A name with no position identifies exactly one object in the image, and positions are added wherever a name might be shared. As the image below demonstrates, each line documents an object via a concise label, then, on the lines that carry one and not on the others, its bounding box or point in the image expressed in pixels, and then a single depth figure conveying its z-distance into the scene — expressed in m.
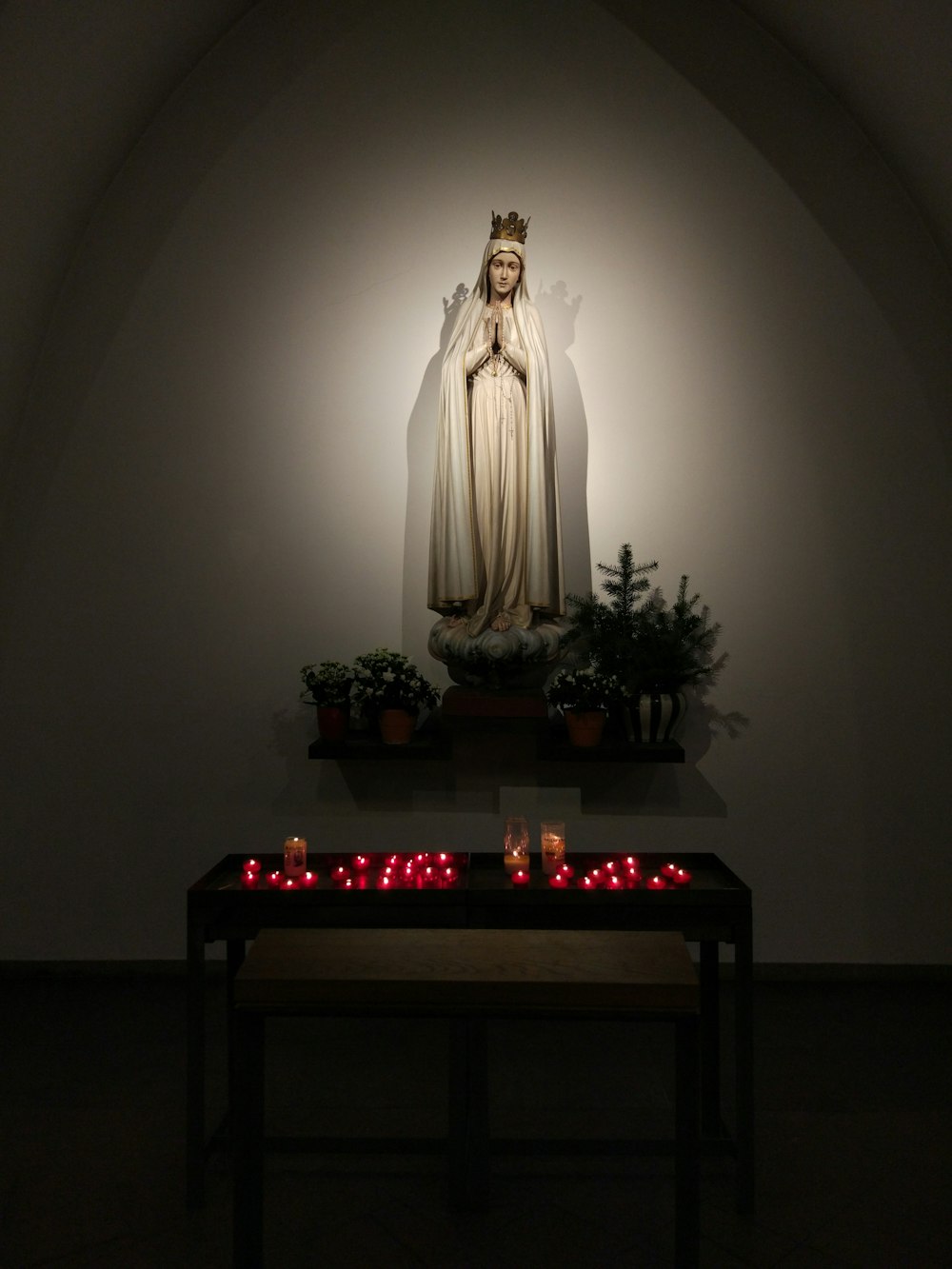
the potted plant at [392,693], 3.65
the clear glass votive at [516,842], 2.84
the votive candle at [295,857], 2.80
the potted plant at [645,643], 3.62
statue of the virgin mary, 3.61
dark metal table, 2.45
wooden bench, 1.74
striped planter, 3.62
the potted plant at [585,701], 3.60
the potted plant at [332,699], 3.67
